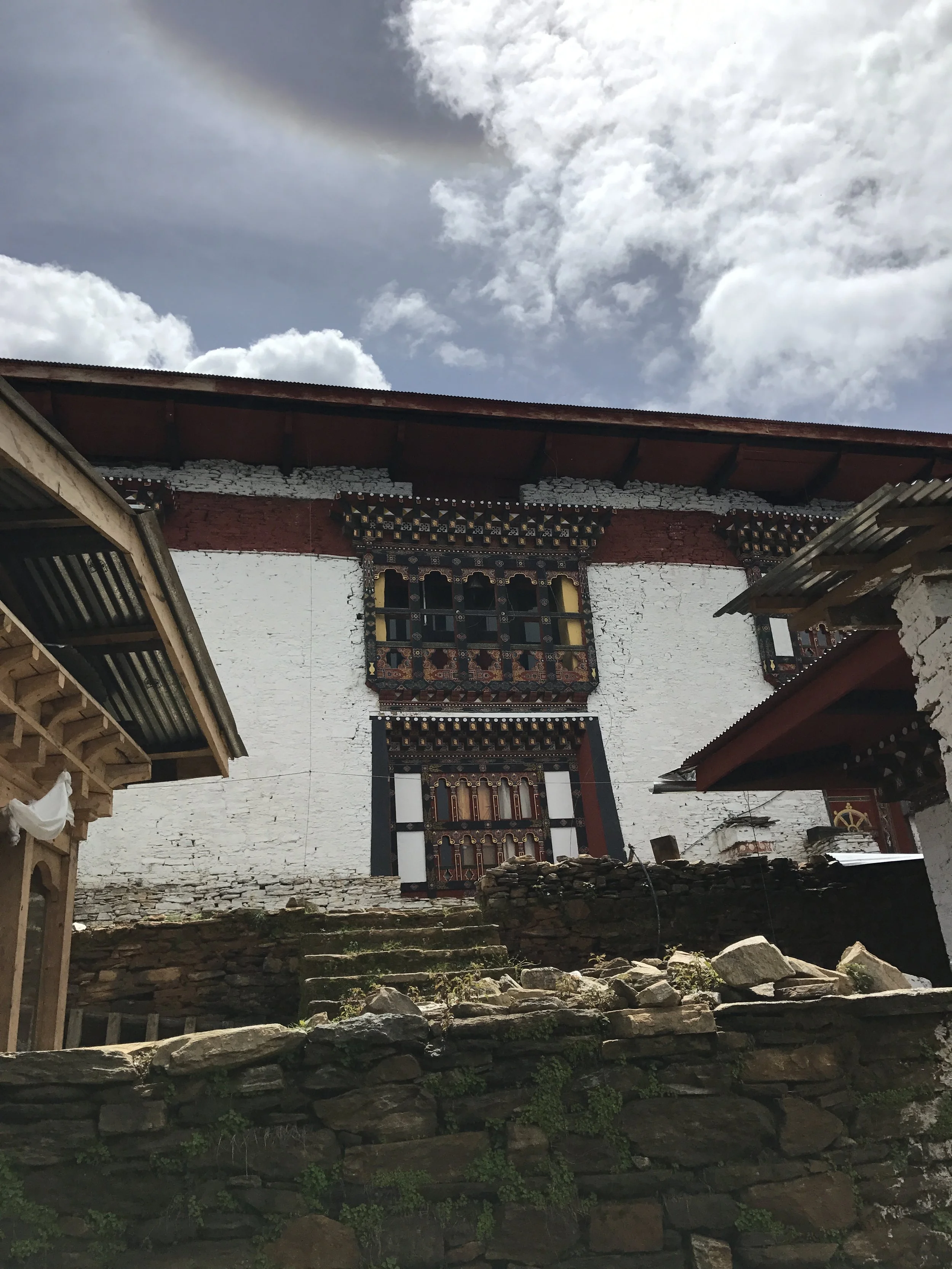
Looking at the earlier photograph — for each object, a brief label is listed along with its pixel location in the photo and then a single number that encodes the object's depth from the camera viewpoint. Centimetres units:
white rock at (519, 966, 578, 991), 605
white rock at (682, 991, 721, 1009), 547
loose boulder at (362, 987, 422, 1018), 525
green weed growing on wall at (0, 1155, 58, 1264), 455
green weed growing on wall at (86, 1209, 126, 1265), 456
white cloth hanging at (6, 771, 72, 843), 712
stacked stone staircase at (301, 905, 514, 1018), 772
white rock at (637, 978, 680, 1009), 538
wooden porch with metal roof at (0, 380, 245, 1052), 624
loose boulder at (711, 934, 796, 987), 558
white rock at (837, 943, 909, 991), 572
